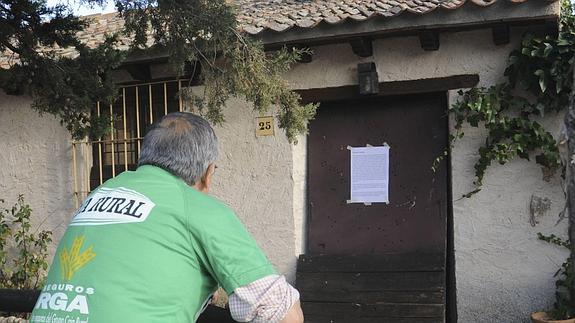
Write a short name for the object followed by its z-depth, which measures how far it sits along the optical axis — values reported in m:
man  1.66
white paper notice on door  5.49
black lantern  5.26
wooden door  5.11
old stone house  4.96
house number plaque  5.68
